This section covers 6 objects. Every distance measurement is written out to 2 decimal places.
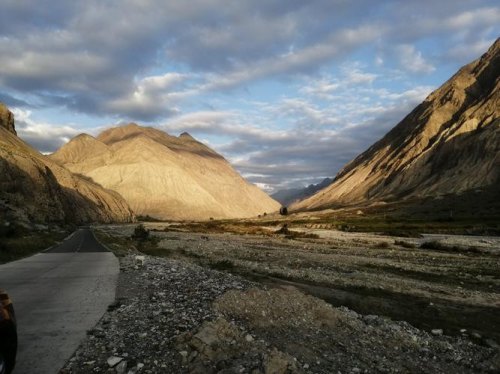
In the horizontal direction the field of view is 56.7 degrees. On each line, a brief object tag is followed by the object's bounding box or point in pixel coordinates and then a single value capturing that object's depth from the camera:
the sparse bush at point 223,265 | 31.52
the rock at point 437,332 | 15.76
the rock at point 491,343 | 14.78
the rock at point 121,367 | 9.54
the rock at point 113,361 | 9.83
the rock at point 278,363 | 9.99
